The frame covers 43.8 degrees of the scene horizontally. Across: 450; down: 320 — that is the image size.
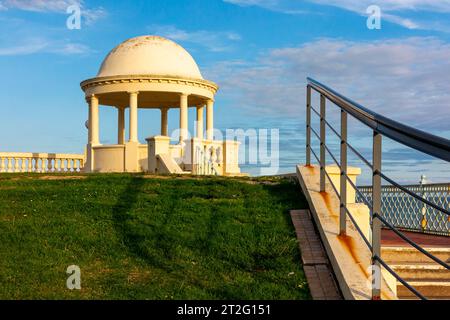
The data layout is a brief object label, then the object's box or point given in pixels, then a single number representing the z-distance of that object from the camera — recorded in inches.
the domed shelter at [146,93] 993.5
